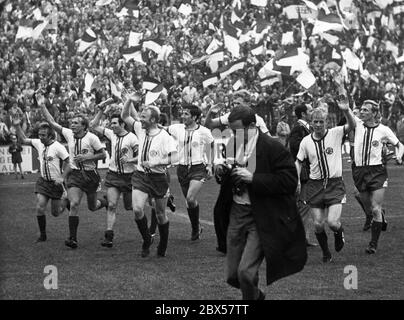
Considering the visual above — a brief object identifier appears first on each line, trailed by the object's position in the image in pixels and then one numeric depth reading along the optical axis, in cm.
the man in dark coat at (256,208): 833
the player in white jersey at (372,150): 1347
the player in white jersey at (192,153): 1524
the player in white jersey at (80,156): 1448
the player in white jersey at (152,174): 1302
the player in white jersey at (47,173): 1482
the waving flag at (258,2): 2947
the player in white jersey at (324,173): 1231
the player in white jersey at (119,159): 1441
